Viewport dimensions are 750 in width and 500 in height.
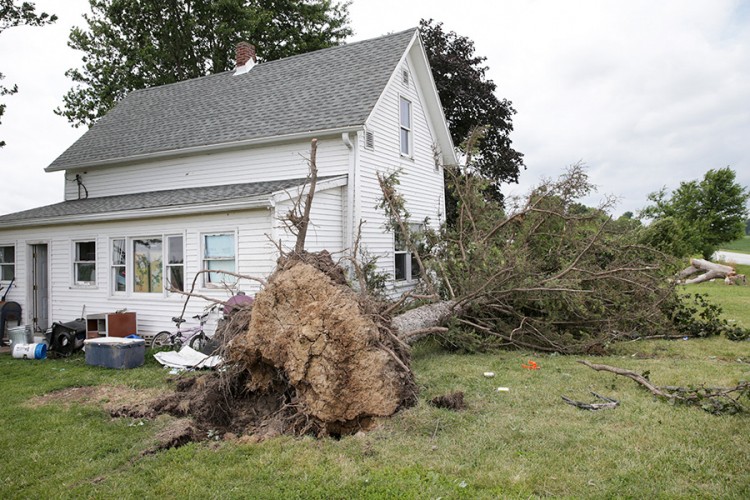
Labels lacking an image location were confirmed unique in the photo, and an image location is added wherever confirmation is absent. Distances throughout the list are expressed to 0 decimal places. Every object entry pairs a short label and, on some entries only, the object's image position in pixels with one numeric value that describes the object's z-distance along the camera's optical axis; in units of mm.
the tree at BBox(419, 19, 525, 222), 22781
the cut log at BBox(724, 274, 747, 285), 20912
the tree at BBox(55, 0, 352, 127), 24875
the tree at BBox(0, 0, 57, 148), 13605
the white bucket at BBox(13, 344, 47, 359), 10281
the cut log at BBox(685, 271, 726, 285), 16781
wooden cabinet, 10867
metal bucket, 10891
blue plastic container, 8984
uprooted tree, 5477
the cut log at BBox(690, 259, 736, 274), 16745
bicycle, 9906
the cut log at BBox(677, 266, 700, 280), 16656
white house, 10977
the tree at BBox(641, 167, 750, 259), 34344
